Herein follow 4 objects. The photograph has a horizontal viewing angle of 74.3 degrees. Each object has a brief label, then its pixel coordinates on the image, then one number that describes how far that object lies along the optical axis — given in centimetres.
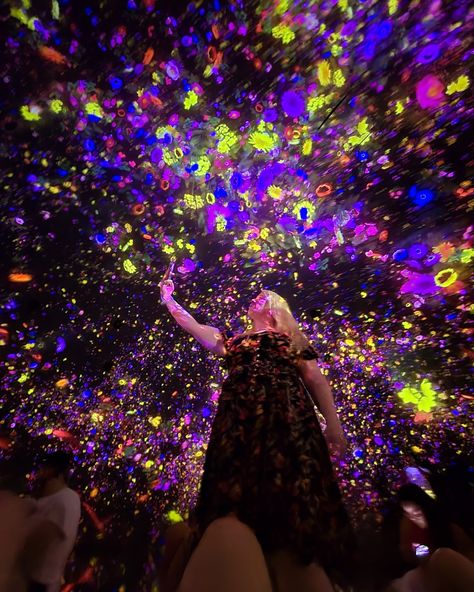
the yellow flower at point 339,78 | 243
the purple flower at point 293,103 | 254
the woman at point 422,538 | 145
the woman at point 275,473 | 89
